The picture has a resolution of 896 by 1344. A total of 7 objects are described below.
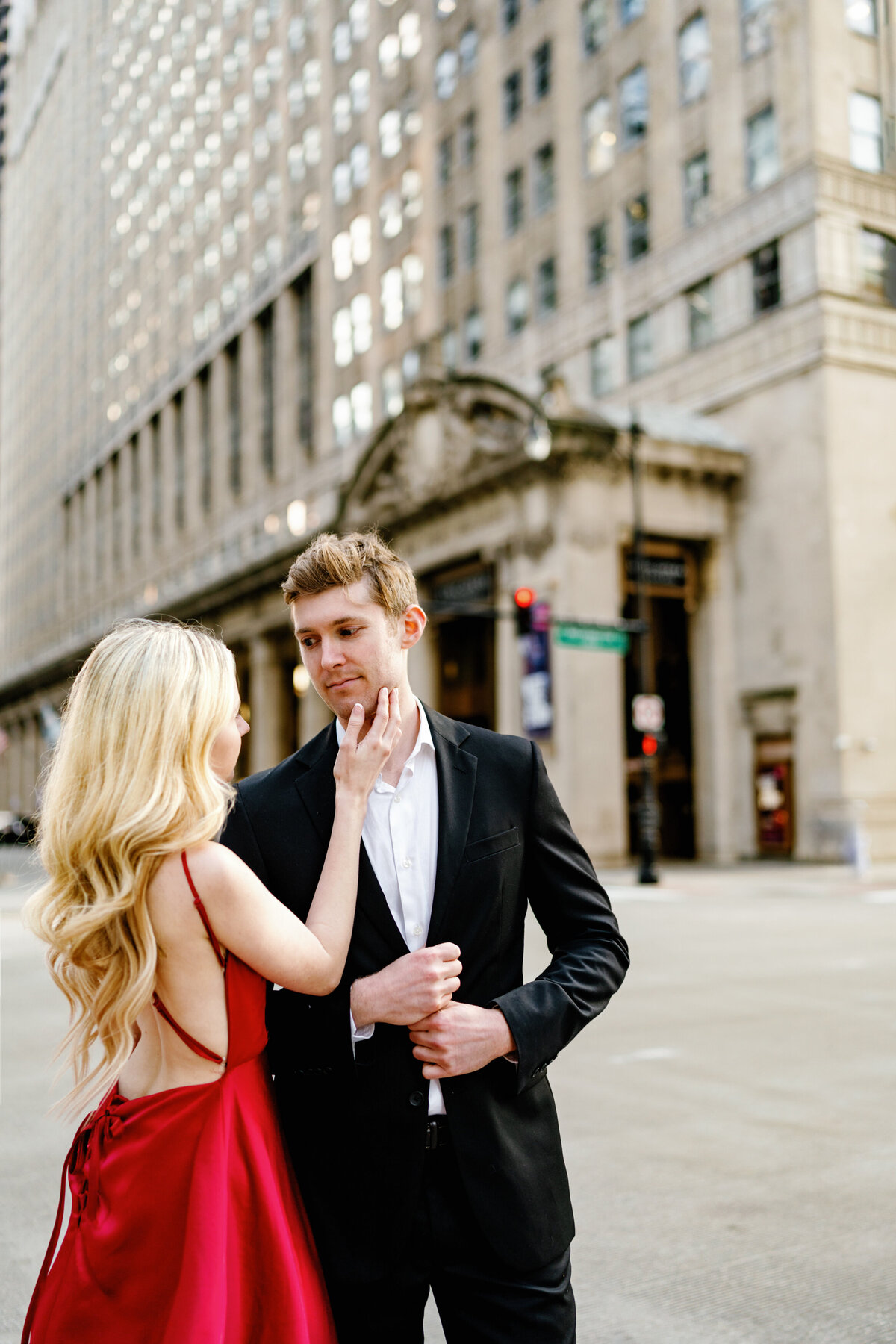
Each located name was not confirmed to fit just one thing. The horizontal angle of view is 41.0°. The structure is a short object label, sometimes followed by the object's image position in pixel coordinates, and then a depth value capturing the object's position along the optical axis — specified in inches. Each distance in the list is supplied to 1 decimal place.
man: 93.4
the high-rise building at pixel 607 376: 1216.8
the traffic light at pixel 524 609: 914.1
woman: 87.9
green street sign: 1008.9
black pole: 1006.4
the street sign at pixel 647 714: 1003.3
